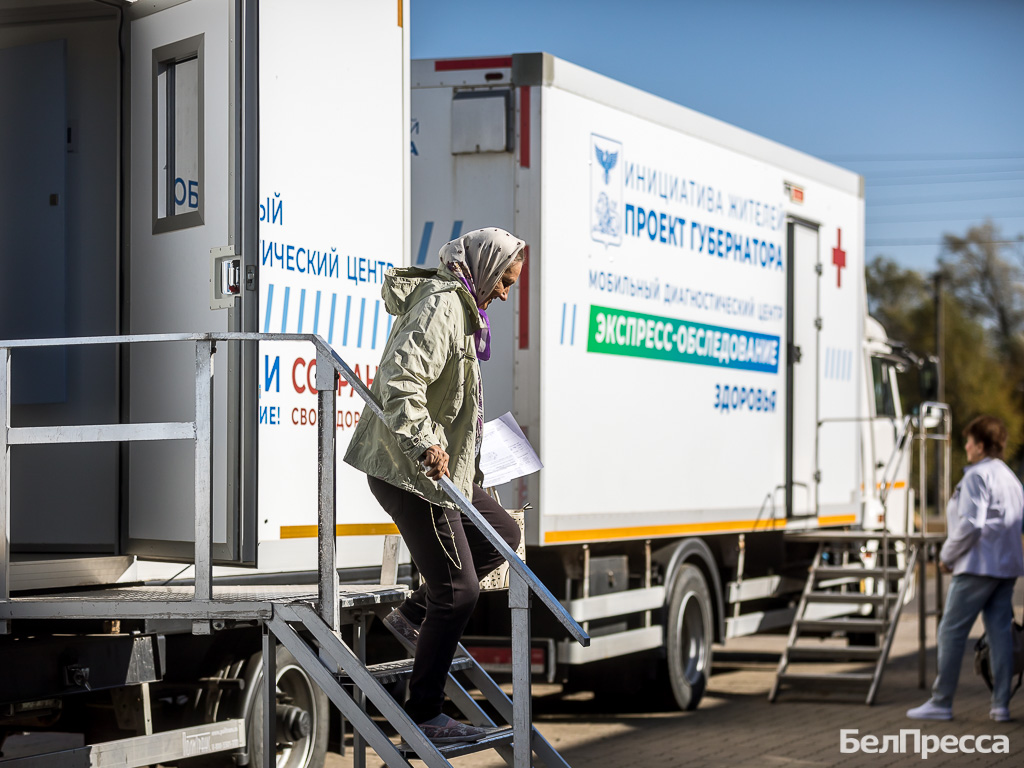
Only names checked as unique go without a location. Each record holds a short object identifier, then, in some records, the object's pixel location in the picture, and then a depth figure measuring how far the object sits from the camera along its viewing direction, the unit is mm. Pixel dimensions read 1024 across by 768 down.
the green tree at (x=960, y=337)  51312
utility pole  41469
